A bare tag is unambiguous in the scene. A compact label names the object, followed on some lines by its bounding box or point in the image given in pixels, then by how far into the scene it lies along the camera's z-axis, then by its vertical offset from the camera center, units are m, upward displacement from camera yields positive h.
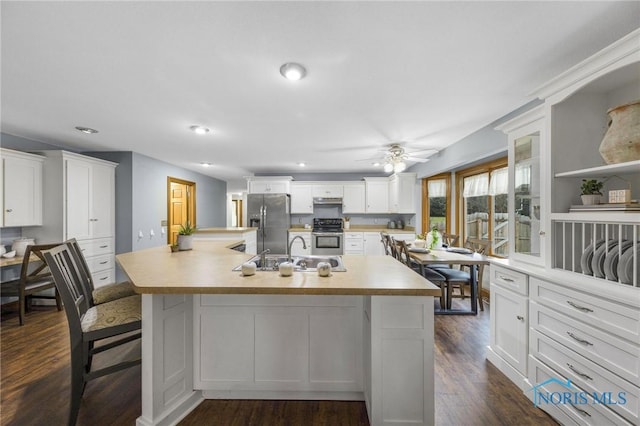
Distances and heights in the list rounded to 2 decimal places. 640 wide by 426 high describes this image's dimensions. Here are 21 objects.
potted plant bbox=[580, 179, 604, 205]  1.64 +0.13
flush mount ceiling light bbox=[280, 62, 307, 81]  1.75 +0.99
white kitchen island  1.49 -0.81
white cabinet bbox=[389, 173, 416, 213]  5.62 +0.44
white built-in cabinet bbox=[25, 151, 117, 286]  3.49 +0.08
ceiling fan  3.48 +0.77
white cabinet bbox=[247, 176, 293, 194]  6.08 +0.65
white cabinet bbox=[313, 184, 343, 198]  6.22 +0.52
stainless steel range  5.92 -0.68
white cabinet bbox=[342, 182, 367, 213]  6.20 +0.34
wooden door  5.41 +0.20
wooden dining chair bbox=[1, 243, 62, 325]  2.88 -0.84
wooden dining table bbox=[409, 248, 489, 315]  2.94 -0.56
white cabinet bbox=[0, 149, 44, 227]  3.07 +0.31
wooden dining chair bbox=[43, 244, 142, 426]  1.50 -0.66
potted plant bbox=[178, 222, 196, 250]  2.85 -0.29
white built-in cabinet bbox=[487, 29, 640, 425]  1.33 -0.35
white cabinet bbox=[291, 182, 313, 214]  6.28 +0.37
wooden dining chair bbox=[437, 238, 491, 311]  3.30 -0.82
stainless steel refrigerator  5.93 -0.15
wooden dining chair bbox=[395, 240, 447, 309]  3.31 -0.81
